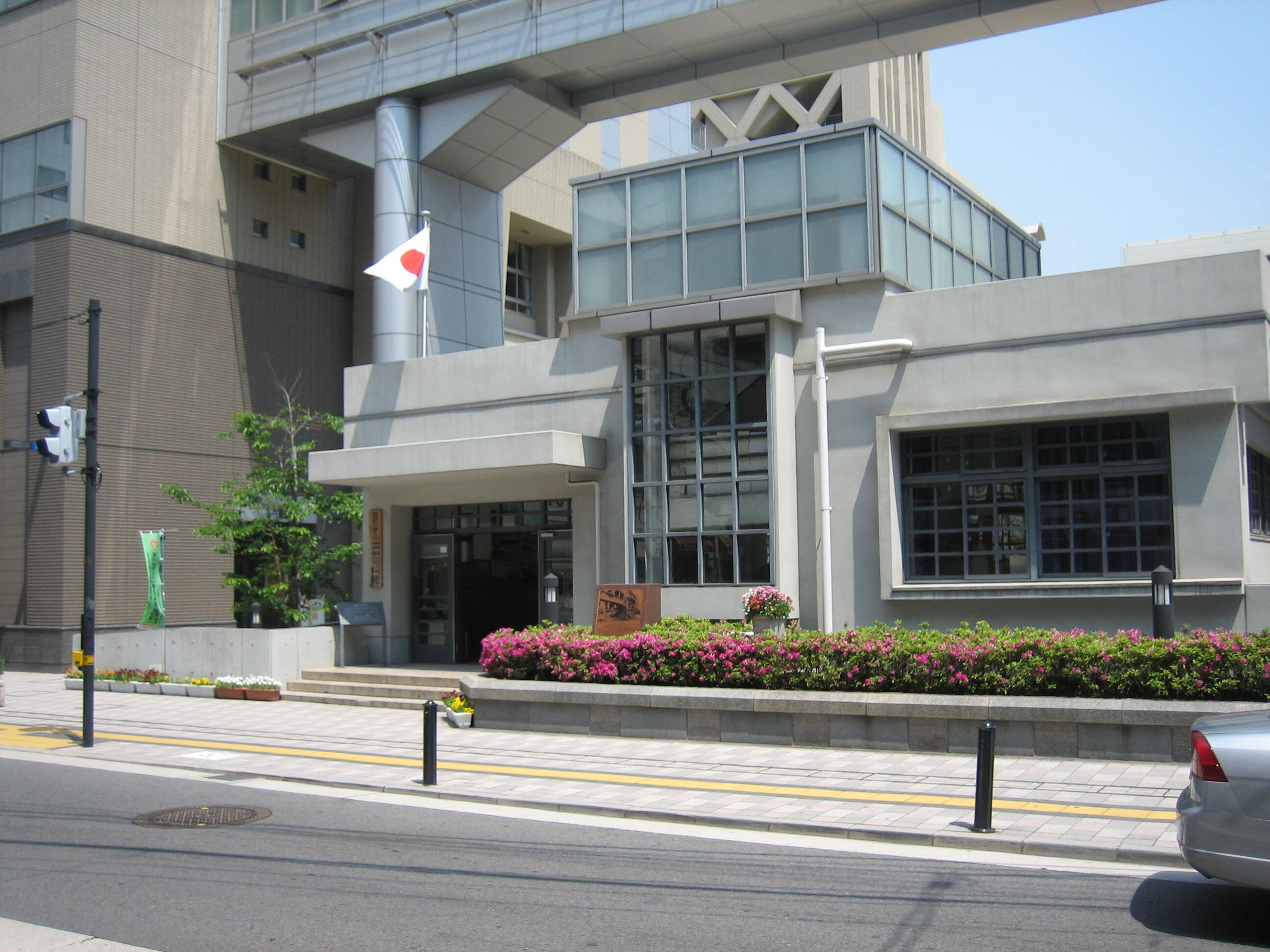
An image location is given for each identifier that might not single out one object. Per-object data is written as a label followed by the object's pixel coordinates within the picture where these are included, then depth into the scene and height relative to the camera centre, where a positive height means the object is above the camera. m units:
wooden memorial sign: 16.84 -0.67
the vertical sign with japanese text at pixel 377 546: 22.52 +0.38
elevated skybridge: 22.16 +10.44
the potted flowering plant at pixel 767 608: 15.88 -0.65
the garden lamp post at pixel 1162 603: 13.48 -0.56
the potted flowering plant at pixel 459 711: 15.91 -2.01
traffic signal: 14.67 +1.74
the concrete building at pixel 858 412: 15.38 +2.21
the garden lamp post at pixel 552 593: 18.95 -0.48
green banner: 23.45 -0.37
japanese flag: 22.09 +5.75
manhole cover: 10.34 -2.26
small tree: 22.36 +0.76
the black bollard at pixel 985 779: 9.16 -1.75
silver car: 6.32 -1.40
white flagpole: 22.95 +5.76
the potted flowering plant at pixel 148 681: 21.48 -2.10
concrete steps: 18.66 -2.01
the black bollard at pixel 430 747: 11.84 -1.85
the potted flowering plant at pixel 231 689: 20.17 -2.10
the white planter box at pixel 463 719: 15.90 -2.11
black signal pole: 15.11 +0.82
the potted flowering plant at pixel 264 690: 19.94 -2.10
